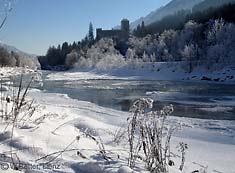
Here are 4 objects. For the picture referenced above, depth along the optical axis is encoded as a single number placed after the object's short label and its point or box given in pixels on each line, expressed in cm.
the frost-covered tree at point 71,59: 12412
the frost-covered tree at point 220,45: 6694
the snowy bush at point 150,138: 386
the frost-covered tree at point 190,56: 6941
